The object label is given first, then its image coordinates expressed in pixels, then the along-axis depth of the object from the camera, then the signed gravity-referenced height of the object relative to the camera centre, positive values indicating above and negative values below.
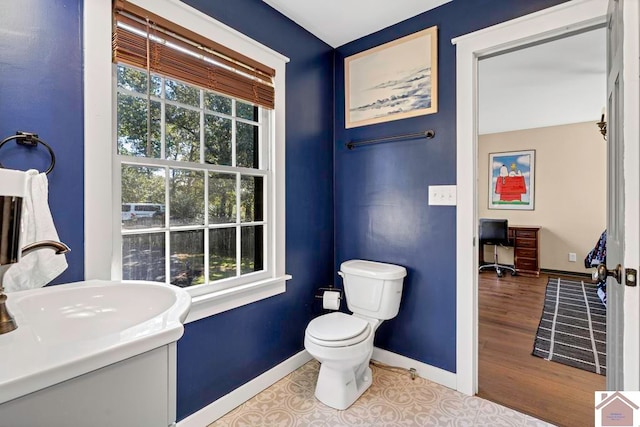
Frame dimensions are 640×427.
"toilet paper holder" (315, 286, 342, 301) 2.16 -0.59
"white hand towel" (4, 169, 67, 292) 0.96 -0.08
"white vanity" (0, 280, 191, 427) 0.49 -0.29
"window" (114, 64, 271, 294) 1.40 +0.16
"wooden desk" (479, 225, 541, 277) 4.74 -0.57
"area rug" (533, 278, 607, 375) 2.27 -1.05
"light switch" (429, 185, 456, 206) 1.91 +0.11
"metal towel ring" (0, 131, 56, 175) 1.03 +0.25
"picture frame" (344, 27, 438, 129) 1.98 +0.91
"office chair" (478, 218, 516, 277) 4.69 -0.33
